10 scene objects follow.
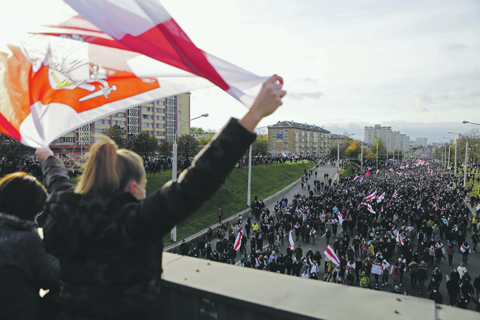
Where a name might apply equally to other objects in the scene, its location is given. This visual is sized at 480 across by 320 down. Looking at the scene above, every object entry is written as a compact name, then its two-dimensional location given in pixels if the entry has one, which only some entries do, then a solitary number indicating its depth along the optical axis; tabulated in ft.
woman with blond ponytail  4.32
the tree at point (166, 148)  186.92
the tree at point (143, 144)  157.89
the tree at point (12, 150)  98.43
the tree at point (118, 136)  138.15
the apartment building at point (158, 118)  264.52
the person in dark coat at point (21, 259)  5.58
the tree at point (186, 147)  160.15
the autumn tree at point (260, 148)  241.14
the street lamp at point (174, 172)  62.90
